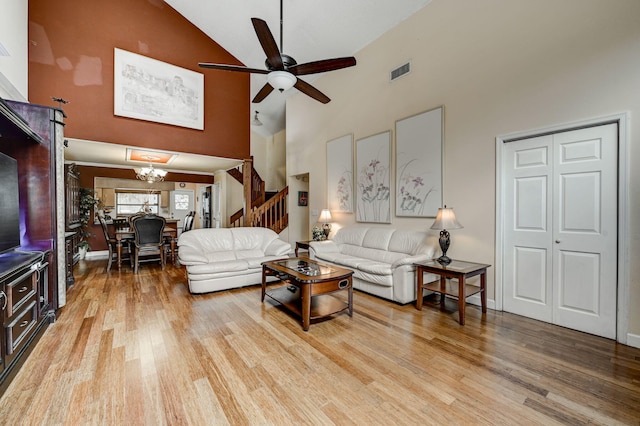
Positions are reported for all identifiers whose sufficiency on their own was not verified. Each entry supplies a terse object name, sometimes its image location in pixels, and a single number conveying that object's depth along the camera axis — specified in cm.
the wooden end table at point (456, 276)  289
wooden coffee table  277
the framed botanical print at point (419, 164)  390
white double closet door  256
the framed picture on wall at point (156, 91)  486
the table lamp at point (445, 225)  335
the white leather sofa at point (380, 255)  346
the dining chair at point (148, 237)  514
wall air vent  429
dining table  530
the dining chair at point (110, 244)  538
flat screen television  220
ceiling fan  282
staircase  637
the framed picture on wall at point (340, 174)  545
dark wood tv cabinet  183
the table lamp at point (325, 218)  569
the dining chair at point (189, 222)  716
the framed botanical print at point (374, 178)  469
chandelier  653
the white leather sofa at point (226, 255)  386
